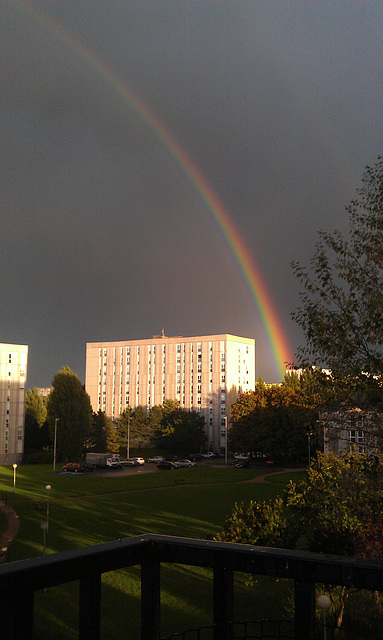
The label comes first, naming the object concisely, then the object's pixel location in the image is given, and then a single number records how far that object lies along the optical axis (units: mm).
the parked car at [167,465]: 87000
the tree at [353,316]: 12562
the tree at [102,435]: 109250
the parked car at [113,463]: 86000
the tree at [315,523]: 19641
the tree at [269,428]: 88875
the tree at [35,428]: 104750
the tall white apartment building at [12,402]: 93688
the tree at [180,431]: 118125
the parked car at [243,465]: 88125
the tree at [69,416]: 95688
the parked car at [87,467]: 80731
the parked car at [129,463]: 92188
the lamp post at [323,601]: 6749
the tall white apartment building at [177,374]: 138875
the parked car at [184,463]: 90588
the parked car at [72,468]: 79000
